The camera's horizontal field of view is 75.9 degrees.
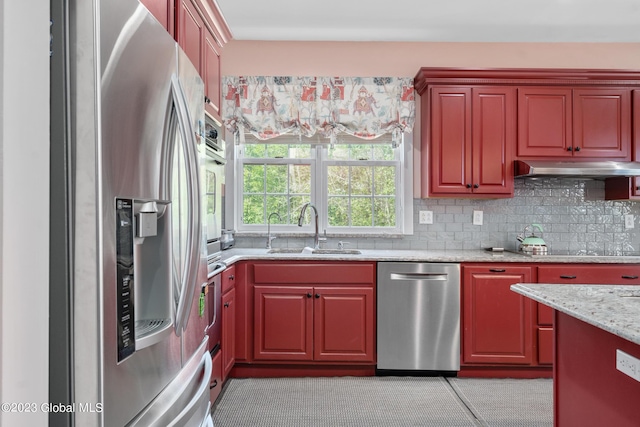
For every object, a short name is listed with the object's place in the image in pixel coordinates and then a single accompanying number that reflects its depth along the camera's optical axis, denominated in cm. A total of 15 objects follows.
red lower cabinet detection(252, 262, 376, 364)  297
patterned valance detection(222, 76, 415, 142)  348
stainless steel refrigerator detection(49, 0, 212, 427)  80
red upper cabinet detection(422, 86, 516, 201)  325
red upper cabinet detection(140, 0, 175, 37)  139
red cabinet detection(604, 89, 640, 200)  325
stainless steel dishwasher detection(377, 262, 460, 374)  293
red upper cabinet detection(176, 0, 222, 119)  204
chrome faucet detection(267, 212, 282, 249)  351
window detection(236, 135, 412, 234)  367
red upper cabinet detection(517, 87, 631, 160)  325
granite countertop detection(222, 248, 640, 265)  293
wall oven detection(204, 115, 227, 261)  251
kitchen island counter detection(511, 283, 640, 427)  112
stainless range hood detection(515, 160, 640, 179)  307
